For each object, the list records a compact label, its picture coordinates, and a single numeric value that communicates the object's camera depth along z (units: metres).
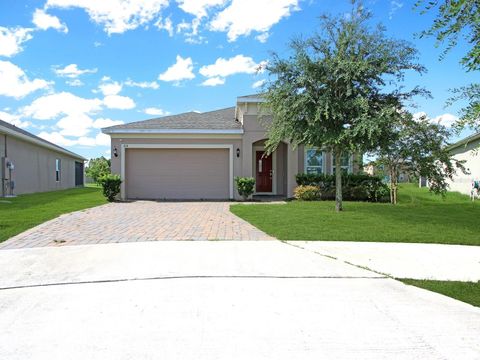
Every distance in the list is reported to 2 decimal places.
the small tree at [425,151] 13.53
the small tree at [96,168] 40.15
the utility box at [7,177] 17.67
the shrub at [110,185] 15.20
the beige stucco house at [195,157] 16.41
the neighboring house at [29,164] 17.89
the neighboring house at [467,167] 19.34
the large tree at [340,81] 10.15
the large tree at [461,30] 4.62
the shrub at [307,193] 15.24
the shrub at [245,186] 15.55
